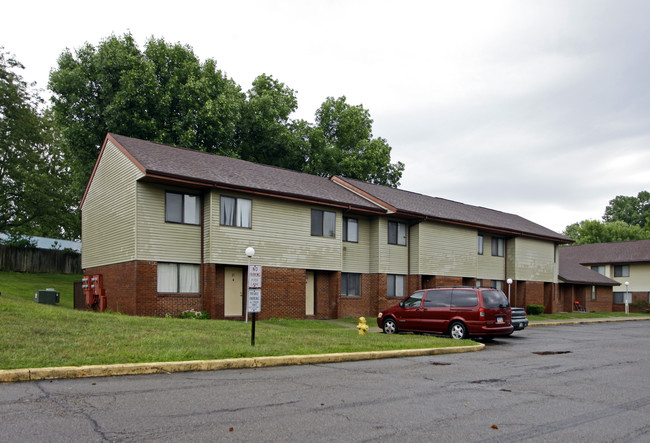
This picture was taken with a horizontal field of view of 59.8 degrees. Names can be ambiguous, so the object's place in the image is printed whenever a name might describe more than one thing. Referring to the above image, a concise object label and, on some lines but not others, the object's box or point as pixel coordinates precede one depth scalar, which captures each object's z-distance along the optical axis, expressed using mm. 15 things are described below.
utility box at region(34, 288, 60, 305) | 24938
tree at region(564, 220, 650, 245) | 83750
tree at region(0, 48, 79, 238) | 40719
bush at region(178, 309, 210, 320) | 21125
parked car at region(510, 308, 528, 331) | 21766
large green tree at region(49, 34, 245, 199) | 33062
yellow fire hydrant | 17503
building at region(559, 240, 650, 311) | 51656
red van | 17625
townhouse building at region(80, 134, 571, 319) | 21500
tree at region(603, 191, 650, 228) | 113612
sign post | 13078
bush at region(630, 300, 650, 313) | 53812
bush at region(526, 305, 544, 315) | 38000
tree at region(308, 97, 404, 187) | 44844
